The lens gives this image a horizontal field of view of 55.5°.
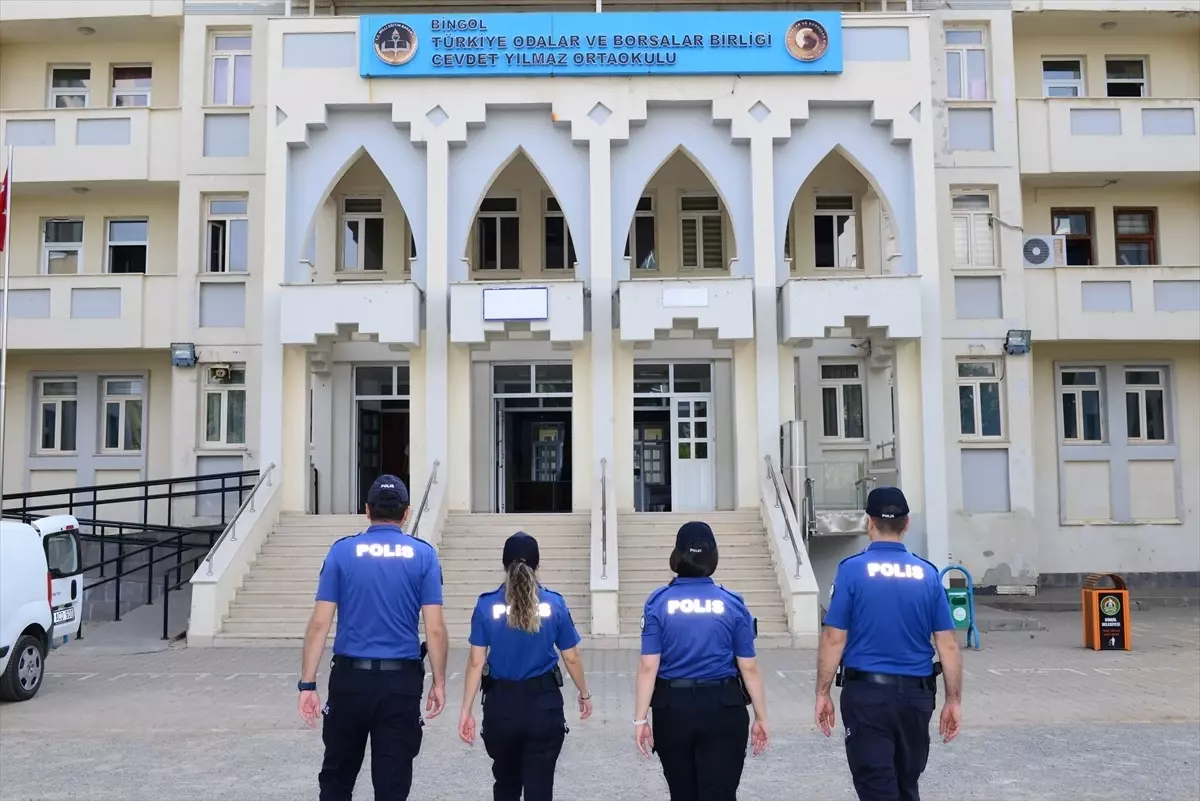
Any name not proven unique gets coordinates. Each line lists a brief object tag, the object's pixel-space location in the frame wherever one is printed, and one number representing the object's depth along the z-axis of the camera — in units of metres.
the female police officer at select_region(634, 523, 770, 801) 5.03
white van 11.21
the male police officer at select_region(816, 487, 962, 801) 5.16
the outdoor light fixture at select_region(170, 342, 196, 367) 20.52
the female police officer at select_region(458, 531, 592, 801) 5.36
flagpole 16.56
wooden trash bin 14.37
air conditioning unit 21.44
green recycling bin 14.47
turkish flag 17.47
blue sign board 18.56
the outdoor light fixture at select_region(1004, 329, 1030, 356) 20.36
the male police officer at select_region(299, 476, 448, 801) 5.37
